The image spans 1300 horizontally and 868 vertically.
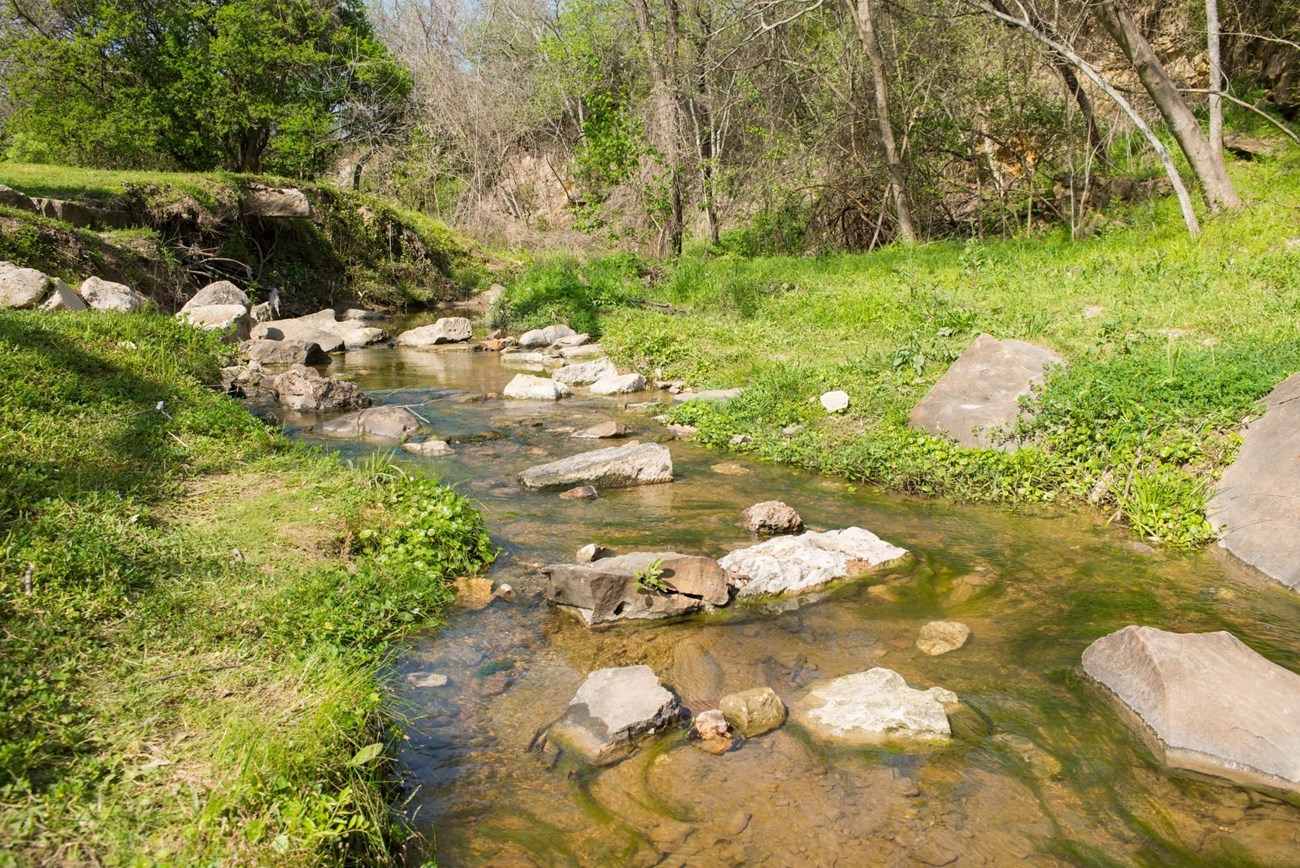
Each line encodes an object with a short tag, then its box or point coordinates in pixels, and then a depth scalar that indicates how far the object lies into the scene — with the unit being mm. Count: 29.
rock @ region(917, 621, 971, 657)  4418
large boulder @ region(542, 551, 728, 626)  4660
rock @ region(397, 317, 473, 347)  15867
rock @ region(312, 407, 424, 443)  8695
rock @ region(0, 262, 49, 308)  9156
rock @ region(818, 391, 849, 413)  8352
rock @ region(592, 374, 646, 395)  10992
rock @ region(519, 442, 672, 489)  6973
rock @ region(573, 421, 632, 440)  8703
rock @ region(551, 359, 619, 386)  11711
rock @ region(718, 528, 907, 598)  5086
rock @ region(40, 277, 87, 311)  9305
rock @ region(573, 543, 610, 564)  5281
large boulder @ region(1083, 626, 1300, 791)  3359
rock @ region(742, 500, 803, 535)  5969
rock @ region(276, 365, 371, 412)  9922
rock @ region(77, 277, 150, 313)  10578
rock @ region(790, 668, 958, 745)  3615
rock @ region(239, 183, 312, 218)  18266
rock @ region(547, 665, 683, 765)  3510
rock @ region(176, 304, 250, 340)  13039
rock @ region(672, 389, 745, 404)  9564
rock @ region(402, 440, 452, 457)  8016
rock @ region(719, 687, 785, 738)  3691
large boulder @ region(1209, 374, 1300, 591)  5180
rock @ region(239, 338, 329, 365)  13234
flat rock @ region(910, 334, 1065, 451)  7000
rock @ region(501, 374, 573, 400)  10680
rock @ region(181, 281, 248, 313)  13914
